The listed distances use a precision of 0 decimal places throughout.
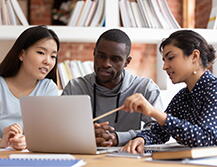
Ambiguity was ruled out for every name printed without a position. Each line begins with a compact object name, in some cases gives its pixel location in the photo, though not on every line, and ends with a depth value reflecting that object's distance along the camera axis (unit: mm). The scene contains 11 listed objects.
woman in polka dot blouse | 1442
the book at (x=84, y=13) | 2498
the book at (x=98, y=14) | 2502
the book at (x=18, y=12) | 2457
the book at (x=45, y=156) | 1128
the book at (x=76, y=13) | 2491
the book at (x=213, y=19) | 2640
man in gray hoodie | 1922
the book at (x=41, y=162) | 970
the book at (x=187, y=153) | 1046
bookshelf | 2367
